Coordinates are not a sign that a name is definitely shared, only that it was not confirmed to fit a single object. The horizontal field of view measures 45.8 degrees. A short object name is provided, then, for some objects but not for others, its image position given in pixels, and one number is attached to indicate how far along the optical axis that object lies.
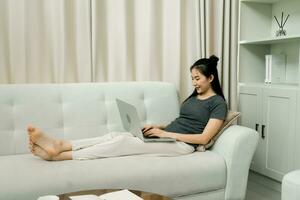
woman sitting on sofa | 1.96
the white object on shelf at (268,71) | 2.88
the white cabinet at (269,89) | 2.51
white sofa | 1.79
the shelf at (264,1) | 3.00
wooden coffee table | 1.38
